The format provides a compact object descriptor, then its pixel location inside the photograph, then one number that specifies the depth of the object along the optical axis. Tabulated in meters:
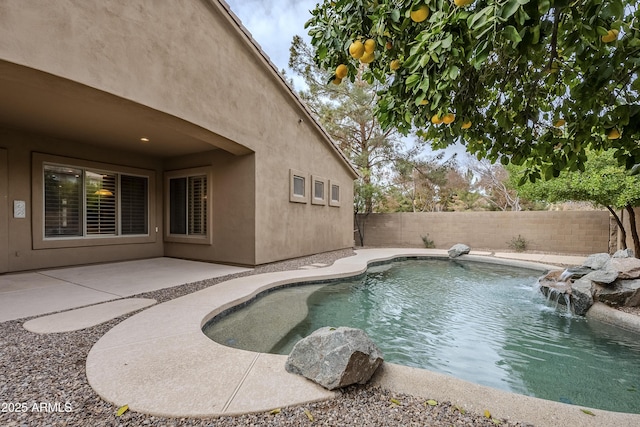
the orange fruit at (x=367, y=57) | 1.98
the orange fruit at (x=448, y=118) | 2.06
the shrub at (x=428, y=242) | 14.74
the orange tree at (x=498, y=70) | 1.42
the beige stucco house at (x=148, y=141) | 4.07
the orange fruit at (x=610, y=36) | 1.62
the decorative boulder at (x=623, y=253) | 7.17
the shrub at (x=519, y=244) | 12.95
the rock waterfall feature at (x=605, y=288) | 4.94
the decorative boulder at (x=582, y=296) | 5.19
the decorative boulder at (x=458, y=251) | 11.08
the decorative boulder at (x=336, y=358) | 2.27
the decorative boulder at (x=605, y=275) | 5.12
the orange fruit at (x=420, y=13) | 1.63
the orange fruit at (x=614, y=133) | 1.88
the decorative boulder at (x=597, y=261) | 6.24
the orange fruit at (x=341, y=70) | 2.29
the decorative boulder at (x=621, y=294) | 4.89
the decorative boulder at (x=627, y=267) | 5.08
